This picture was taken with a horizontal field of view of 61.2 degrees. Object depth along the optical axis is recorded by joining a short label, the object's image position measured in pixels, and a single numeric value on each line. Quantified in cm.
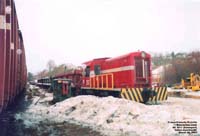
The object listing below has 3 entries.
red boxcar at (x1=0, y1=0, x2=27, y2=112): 585
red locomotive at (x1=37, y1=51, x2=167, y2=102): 827
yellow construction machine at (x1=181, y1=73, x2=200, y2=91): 1701
